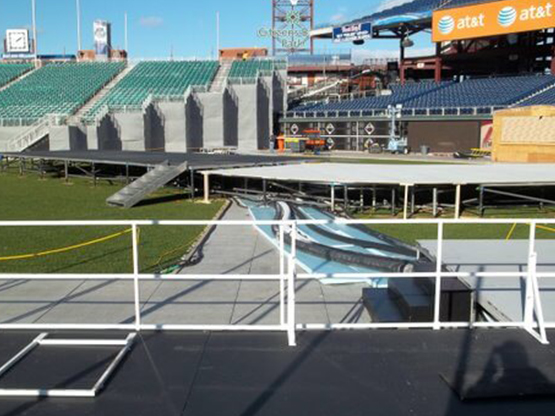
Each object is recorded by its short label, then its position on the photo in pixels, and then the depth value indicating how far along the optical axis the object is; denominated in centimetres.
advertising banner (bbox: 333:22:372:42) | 5412
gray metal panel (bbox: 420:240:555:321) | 607
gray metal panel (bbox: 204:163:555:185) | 1756
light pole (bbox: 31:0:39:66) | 6688
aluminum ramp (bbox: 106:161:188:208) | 1973
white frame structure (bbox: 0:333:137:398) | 395
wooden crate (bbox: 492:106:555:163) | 2847
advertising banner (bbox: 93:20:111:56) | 8162
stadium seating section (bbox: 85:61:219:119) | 4982
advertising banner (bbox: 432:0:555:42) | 4294
